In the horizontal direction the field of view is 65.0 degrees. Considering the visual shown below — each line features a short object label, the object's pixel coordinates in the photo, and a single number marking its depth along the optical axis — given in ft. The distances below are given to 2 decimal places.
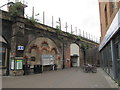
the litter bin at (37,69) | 36.74
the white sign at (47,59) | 42.18
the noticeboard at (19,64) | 32.20
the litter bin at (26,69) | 33.89
